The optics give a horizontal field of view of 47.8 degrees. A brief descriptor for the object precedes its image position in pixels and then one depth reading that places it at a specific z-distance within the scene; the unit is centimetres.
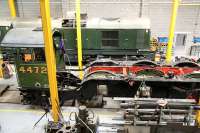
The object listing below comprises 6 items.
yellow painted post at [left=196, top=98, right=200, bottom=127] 541
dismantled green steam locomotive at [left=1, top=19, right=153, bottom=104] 670
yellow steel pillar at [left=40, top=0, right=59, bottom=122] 438
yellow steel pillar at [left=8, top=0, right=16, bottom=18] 1095
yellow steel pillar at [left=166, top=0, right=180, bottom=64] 743
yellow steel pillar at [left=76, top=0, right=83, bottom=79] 730
